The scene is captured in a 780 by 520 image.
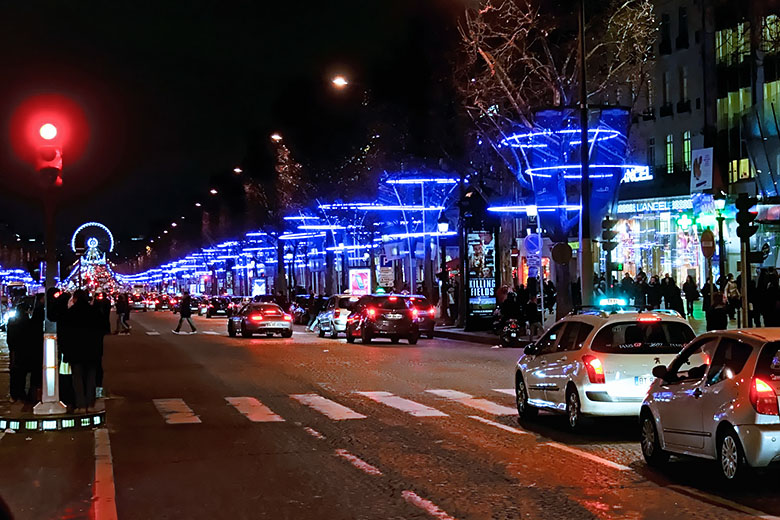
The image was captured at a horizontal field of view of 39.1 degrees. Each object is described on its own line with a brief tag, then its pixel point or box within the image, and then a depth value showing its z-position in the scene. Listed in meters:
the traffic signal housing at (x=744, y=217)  20.88
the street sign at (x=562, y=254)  30.81
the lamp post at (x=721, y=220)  28.03
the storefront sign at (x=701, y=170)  42.59
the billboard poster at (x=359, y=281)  57.12
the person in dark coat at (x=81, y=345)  16.19
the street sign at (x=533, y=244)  34.09
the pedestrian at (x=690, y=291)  39.78
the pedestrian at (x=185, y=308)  49.64
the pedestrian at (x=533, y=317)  34.56
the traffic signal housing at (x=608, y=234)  29.03
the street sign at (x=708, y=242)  27.75
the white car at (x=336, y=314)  41.81
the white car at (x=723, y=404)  9.79
